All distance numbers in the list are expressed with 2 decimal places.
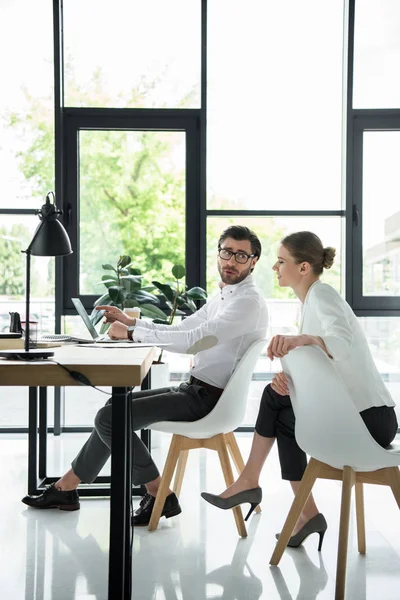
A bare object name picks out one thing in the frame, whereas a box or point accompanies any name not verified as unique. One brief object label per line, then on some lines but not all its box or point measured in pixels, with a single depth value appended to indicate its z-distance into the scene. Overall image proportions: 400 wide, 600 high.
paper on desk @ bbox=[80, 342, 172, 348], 2.60
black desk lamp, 2.37
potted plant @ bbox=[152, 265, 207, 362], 4.15
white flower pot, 4.30
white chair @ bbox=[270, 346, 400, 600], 2.03
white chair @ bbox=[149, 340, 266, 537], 2.63
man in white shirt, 2.69
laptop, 2.82
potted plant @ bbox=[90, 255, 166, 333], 3.98
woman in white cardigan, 2.22
